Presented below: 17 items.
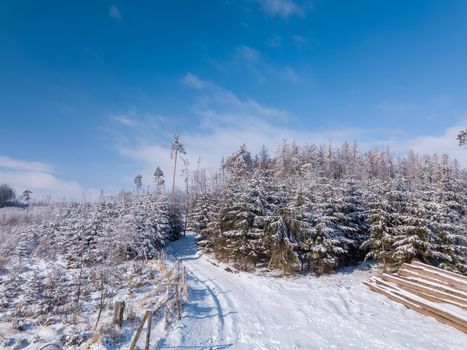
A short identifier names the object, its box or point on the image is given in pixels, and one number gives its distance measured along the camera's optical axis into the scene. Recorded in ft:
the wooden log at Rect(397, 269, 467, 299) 41.77
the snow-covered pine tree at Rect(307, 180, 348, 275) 71.56
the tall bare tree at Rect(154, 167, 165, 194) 261.24
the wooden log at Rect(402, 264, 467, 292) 42.65
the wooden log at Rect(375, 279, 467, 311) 39.43
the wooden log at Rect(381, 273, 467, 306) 39.91
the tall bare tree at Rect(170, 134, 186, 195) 195.72
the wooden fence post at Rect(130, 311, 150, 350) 26.84
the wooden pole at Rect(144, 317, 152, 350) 28.02
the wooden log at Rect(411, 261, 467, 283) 43.92
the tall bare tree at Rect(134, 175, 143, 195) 322.14
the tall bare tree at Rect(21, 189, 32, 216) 323.98
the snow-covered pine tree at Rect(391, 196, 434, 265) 65.62
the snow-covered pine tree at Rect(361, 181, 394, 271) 72.38
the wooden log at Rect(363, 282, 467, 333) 35.06
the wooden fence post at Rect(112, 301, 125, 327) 36.40
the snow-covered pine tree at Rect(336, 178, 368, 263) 81.05
